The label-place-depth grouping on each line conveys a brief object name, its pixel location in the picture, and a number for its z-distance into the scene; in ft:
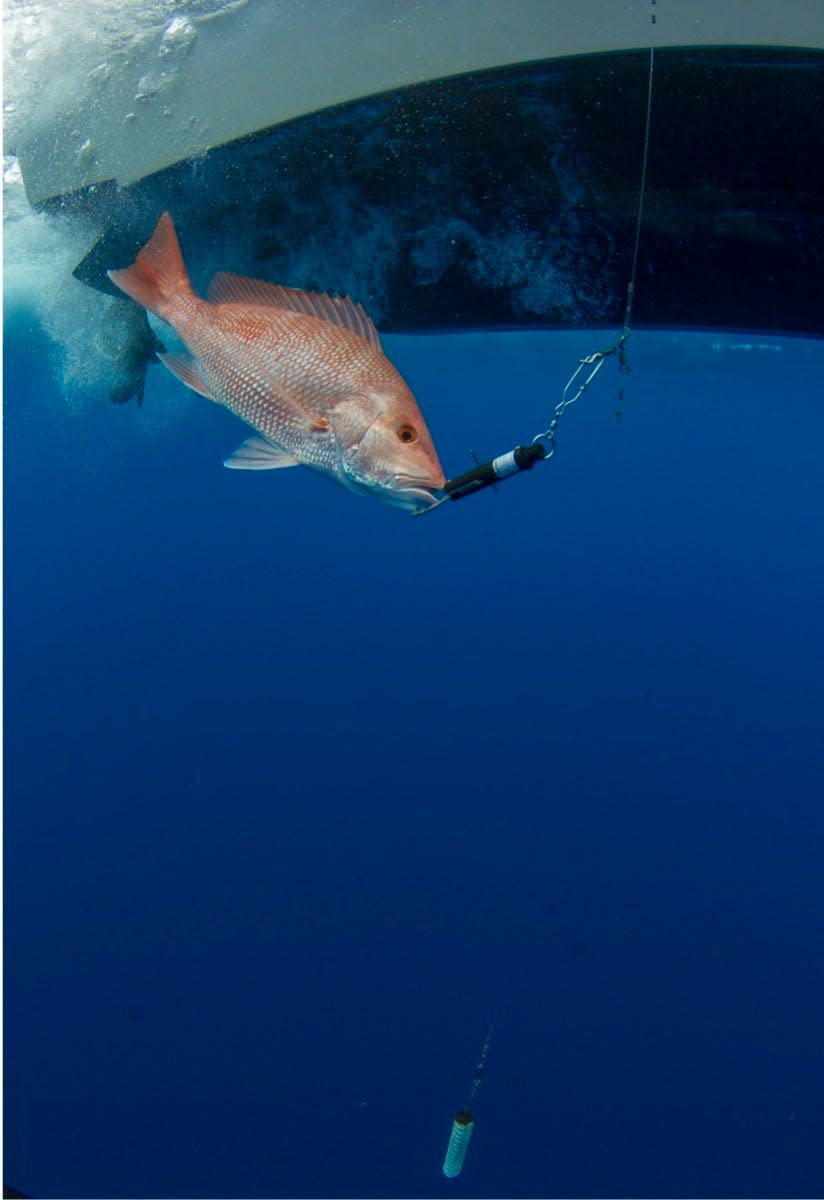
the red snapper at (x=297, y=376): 7.10
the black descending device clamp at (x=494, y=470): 7.26
